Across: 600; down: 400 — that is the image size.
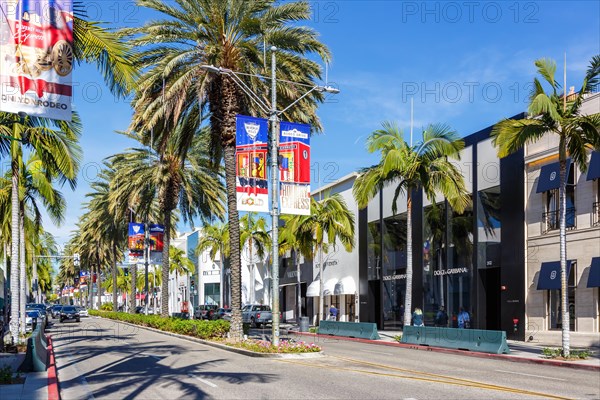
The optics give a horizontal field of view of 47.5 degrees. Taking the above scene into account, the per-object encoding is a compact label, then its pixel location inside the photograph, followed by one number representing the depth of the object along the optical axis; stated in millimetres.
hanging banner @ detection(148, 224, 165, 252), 42500
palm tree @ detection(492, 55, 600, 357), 23281
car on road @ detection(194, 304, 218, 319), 59156
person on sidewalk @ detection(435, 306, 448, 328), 37153
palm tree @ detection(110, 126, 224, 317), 39594
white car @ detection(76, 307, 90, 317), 80062
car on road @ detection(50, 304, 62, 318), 65350
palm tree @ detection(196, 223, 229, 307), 70125
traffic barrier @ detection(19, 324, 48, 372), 17859
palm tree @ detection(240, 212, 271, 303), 63938
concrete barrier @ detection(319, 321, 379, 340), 35866
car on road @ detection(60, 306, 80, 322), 60219
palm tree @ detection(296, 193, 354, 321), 45375
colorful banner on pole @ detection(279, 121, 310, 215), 23750
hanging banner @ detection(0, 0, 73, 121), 12375
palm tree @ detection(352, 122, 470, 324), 31703
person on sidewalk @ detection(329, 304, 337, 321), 45062
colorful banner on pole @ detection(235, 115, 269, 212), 23344
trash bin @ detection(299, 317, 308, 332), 43906
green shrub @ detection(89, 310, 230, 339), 30297
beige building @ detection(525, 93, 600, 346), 28641
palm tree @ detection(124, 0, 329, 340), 27109
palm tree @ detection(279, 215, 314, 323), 46688
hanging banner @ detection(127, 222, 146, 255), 45906
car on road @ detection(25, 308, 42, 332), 48075
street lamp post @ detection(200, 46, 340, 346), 24016
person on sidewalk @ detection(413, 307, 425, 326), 33938
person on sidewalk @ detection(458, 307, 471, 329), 33131
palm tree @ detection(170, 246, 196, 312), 98375
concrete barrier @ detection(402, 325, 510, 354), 25844
